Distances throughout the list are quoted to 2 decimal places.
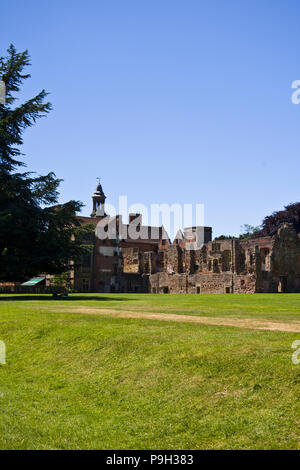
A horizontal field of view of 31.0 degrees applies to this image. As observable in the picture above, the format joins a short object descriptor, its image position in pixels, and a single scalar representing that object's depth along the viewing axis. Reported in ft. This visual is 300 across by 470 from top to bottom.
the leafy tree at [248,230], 343.50
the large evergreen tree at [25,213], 105.70
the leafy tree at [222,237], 319.76
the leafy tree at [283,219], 232.73
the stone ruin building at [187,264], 177.06
